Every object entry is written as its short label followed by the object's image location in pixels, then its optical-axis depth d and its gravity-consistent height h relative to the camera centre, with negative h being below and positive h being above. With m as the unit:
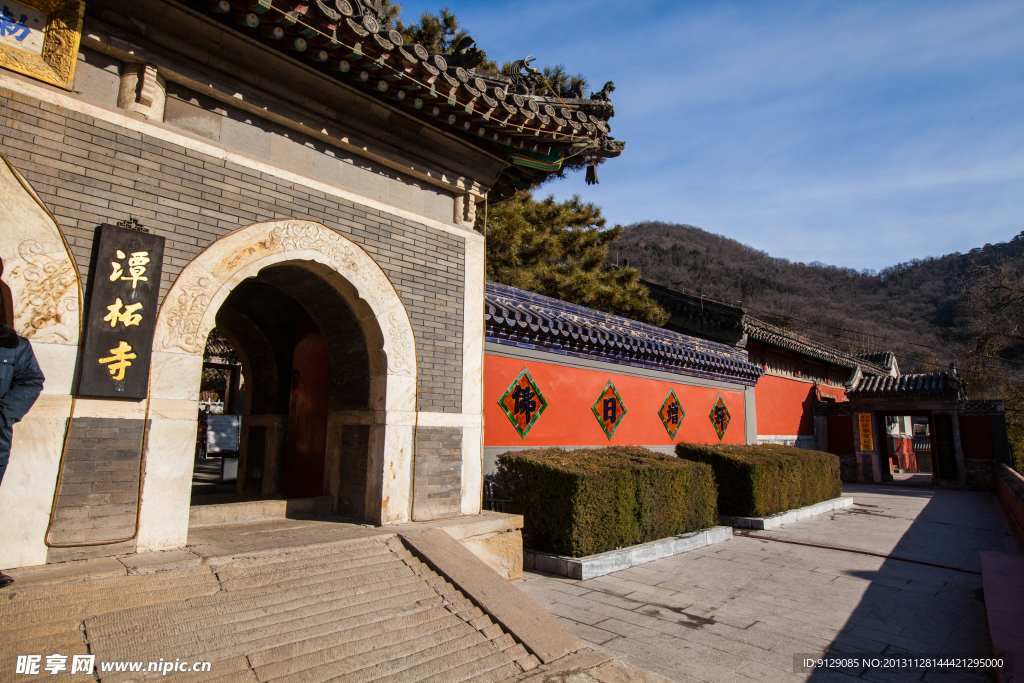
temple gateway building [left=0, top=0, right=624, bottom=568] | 3.60 +1.40
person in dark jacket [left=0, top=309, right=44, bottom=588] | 3.10 +0.21
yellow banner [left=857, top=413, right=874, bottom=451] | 17.75 -0.21
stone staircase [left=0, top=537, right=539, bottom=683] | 2.77 -1.09
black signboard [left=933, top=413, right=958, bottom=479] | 16.20 -0.51
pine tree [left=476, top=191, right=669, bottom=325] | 13.41 +4.23
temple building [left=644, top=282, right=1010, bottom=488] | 15.87 +0.61
